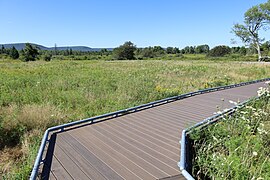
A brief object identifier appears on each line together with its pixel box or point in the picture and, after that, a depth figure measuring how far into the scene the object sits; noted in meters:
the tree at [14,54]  60.28
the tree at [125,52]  56.41
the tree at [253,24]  31.25
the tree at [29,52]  51.03
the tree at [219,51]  55.03
